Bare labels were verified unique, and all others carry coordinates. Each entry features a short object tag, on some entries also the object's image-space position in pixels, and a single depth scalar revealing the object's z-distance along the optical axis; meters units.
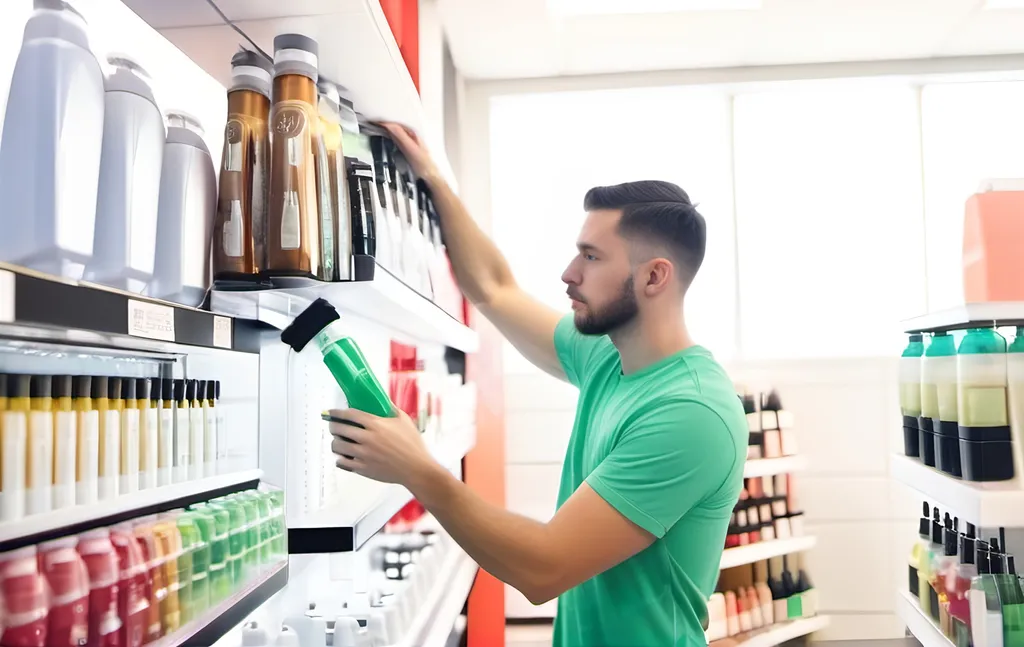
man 1.40
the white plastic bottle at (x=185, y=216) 1.15
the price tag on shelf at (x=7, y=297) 0.64
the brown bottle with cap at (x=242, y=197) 1.23
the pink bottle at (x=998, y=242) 2.49
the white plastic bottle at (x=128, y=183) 1.00
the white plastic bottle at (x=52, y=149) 0.84
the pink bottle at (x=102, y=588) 0.97
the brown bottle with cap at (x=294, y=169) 1.21
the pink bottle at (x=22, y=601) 0.85
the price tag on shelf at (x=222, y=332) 1.20
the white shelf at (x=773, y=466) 3.76
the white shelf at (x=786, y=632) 3.70
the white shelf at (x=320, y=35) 1.38
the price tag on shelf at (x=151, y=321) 0.89
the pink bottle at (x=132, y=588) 1.01
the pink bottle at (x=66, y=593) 0.91
